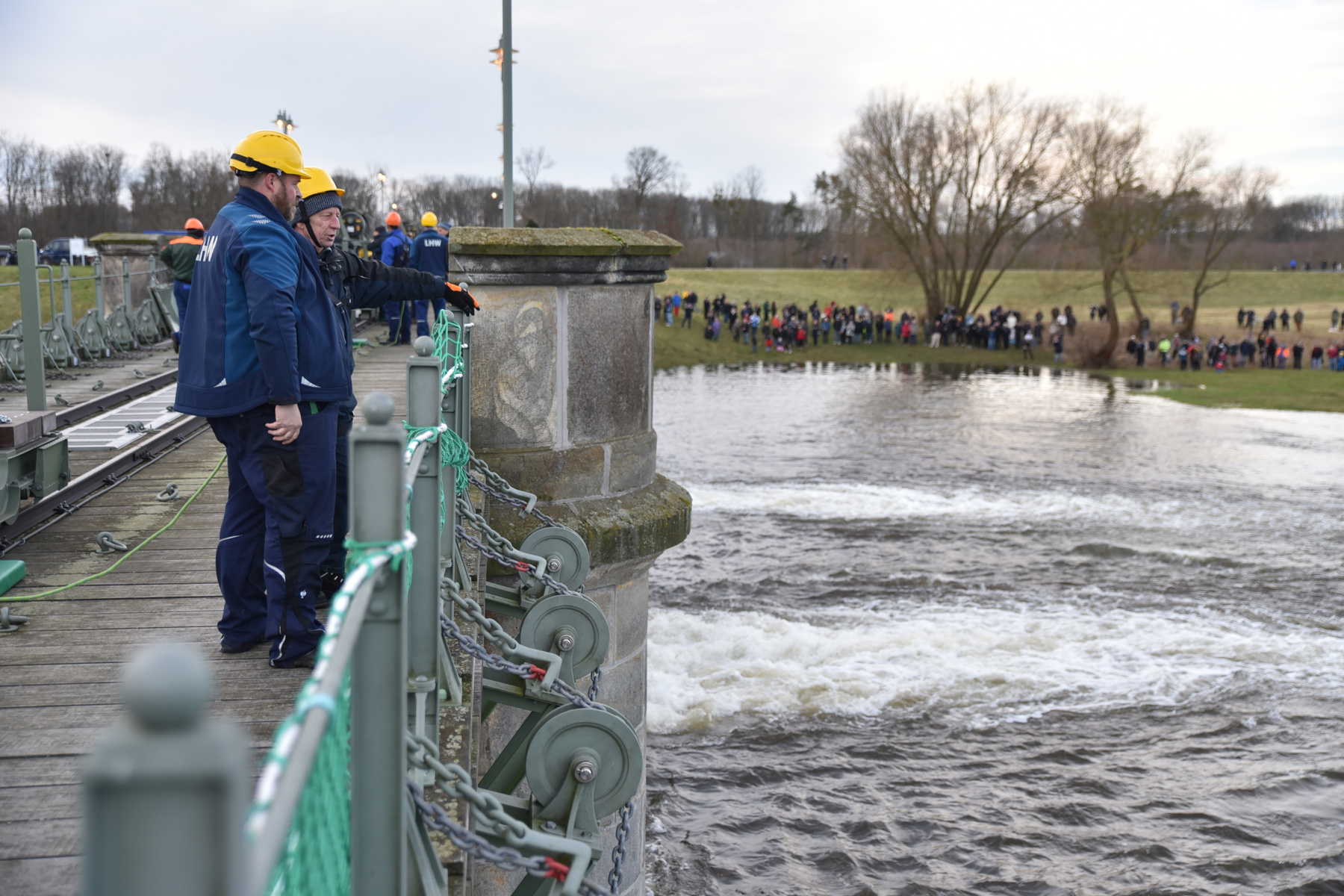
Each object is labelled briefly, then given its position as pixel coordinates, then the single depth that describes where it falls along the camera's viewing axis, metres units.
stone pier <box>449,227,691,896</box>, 6.25
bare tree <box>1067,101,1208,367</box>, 49.28
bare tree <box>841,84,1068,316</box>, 52.94
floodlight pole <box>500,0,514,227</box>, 15.52
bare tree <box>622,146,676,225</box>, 91.19
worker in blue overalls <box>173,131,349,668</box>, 3.90
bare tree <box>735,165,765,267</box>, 108.19
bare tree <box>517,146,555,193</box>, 56.67
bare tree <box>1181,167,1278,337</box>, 50.53
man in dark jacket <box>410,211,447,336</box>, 13.29
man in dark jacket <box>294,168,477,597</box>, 4.44
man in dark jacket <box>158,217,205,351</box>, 10.74
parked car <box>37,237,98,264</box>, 44.06
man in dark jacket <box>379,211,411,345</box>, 14.30
